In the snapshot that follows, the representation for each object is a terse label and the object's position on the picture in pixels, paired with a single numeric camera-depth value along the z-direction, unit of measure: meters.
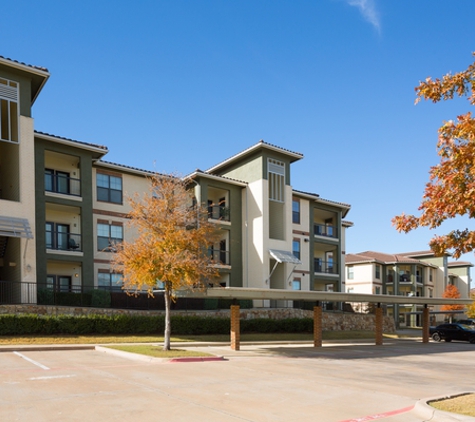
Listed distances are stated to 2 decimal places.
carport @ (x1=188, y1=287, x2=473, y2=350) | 23.22
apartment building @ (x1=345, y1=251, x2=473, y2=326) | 59.88
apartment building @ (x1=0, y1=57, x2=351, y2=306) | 26.84
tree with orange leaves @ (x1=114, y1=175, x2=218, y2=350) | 20.12
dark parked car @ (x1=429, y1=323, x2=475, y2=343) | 36.81
